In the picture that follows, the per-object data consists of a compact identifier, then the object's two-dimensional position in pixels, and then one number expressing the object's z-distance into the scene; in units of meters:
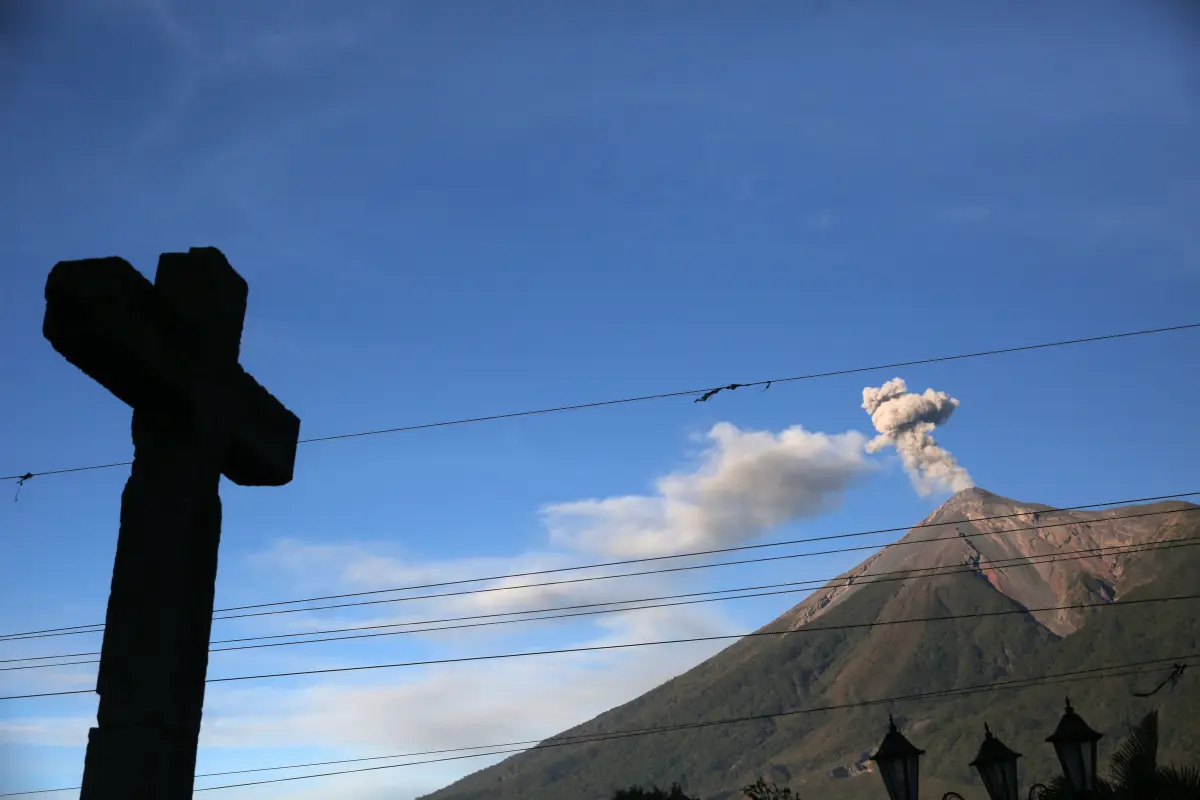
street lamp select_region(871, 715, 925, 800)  9.91
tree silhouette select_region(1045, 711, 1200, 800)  14.09
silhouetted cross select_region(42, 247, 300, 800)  4.91
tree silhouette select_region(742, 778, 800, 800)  24.59
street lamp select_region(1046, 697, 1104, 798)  9.93
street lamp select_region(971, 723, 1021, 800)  10.12
